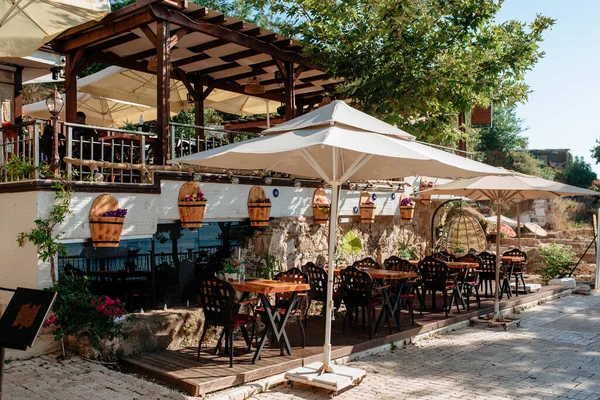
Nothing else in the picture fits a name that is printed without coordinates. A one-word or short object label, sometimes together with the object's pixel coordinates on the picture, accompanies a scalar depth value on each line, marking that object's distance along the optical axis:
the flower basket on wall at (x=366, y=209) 11.59
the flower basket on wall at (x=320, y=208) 10.27
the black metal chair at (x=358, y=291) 7.79
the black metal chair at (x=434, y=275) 9.62
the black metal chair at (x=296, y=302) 6.97
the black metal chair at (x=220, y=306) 6.15
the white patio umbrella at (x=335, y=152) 5.24
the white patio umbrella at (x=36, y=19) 6.12
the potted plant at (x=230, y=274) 7.02
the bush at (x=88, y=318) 6.21
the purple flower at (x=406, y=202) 13.01
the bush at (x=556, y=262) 16.02
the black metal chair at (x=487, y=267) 11.68
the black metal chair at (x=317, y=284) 8.02
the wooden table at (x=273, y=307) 6.41
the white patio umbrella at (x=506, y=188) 9.10
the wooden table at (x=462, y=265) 10.21
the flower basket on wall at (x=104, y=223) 6.61
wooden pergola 8.10
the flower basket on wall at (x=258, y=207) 8.88
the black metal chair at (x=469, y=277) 10.46
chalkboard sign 4.19
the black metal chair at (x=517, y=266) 12.52
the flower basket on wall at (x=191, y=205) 7.65
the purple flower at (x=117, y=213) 6.64
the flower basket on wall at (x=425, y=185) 14.28
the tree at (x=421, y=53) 9.73
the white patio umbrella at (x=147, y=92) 11.08
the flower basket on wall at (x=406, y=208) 13.02
